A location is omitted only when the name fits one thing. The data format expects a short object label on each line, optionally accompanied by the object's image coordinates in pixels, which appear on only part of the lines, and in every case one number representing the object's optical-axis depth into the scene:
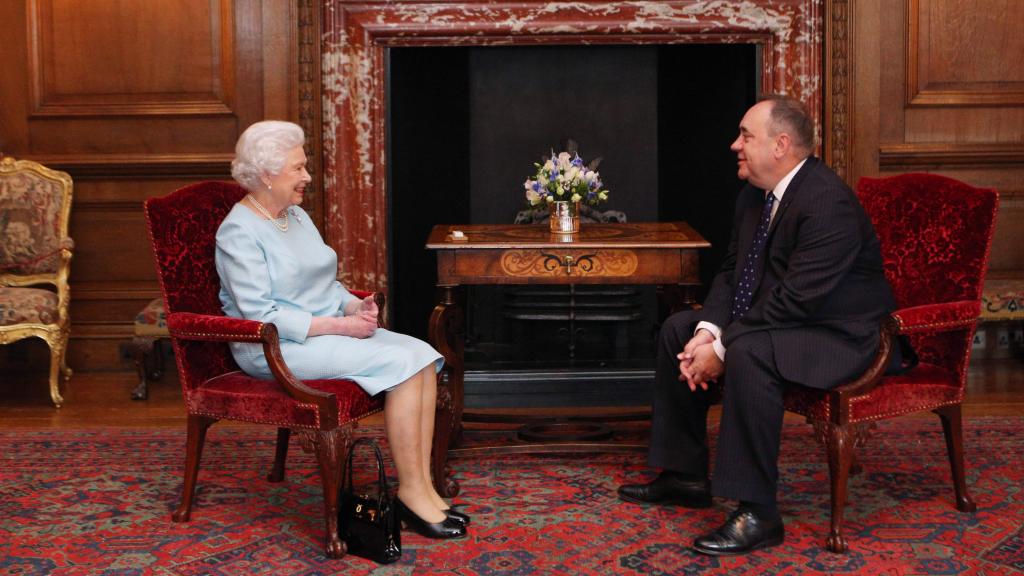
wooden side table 3.89
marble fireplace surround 5.61
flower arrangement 4.19
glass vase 4.18
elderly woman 3.39
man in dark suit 3.25
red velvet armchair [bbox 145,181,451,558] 3.28
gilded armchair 5.56
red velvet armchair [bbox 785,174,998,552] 3.28
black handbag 3.18
